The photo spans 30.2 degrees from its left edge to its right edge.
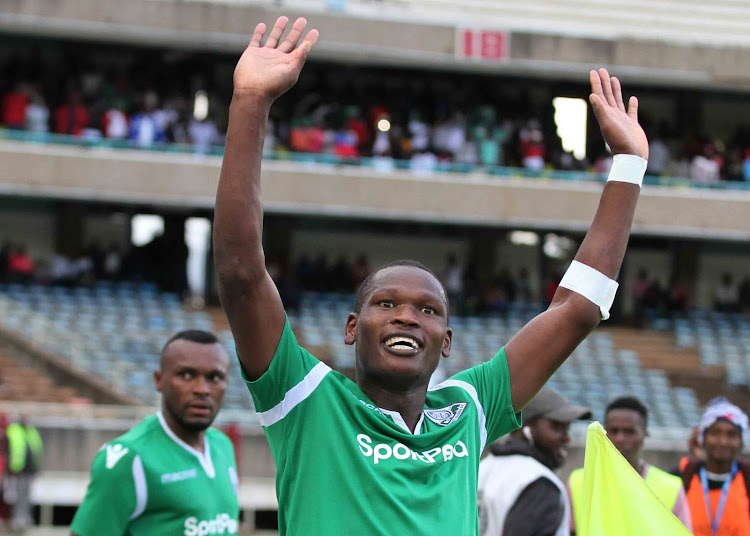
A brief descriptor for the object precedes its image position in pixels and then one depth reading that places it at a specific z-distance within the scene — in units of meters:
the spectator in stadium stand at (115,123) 25.17
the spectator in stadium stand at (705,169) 27.91
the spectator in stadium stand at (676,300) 27.59
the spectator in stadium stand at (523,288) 27.00
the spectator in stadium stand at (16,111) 24.89
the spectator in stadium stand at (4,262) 23.20
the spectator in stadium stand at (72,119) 25.12
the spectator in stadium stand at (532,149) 27.27
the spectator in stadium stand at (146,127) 25.31
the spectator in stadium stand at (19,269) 23.08
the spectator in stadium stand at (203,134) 25.72
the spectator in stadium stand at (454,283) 25.89
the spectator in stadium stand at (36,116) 24.81
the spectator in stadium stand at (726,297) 27.89
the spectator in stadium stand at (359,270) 25.53
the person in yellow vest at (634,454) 6.37
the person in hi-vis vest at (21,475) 14.87
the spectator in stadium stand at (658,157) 28.11
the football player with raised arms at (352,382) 3.36
